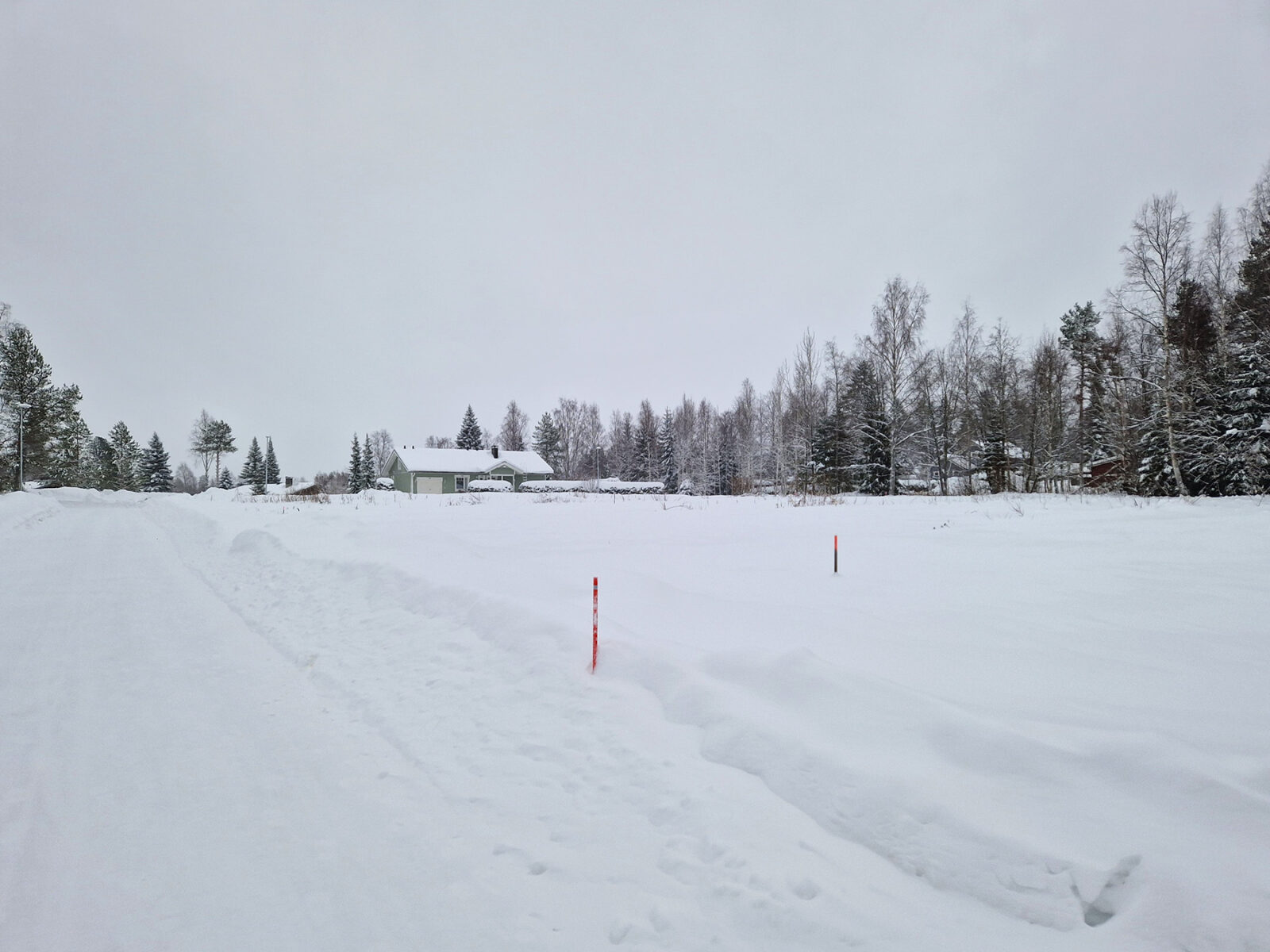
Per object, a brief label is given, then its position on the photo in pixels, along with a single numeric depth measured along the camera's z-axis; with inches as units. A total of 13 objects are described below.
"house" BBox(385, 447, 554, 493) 1936.5
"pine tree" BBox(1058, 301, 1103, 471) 1183.6
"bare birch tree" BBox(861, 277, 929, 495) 1127.0
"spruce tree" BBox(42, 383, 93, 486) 1576.0
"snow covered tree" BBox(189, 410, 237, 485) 2997.0
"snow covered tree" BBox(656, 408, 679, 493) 2202.3
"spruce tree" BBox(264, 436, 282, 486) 3038.6
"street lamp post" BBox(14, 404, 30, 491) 1244.4
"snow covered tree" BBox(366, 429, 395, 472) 3676.2
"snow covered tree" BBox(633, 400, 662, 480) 2325.3
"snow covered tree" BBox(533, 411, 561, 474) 2714.1
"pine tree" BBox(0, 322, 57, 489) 1295.3
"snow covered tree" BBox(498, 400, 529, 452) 2997.0
